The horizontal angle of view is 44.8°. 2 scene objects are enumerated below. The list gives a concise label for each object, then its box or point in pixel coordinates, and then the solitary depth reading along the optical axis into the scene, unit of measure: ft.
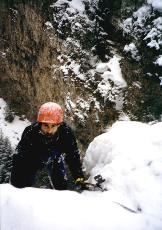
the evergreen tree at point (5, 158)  26.43
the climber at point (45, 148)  6.30
